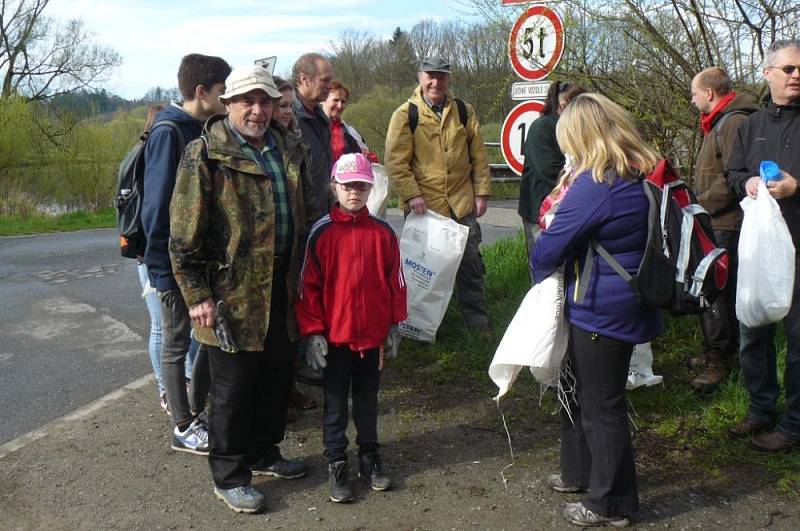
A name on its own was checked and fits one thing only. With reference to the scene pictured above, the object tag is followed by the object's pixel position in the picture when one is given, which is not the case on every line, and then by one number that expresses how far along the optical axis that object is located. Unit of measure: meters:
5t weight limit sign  6.01
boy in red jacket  3.68
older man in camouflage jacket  3.41
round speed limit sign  6.55
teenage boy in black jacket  3.76
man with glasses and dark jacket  3.84
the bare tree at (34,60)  30.27
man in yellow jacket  5.67
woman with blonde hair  3.12
